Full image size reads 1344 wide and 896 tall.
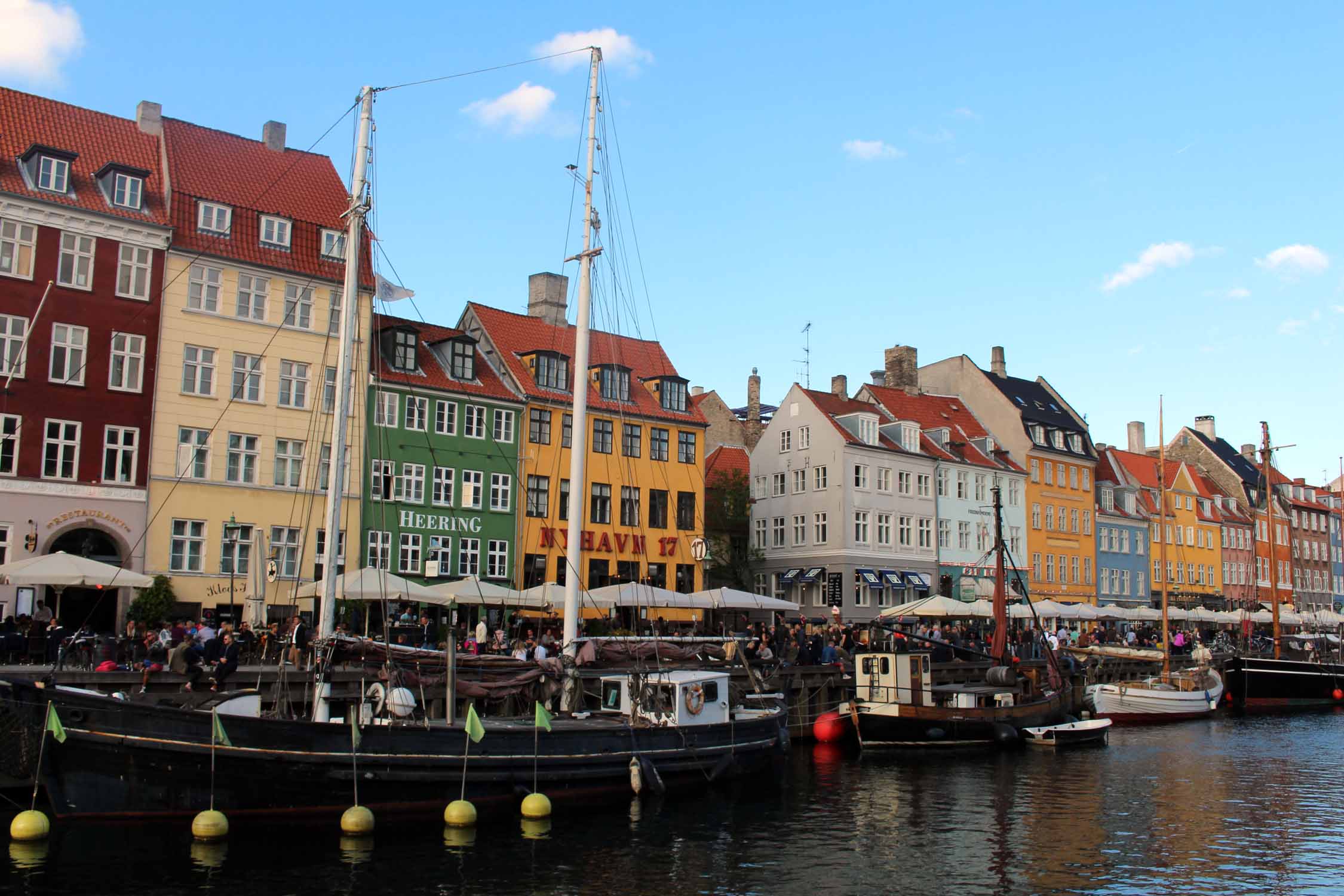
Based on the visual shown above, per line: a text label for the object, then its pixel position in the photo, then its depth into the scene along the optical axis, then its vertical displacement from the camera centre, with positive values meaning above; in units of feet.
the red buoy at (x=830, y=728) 114.01 -11.36
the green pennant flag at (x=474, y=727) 70.03 -7.48
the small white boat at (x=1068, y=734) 117.29 -11.86
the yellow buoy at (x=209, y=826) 62.95 -12.24
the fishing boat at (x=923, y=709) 108.88 -9.25
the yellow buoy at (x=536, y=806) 72.54 -12.41
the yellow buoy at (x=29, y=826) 61.11 -12.16
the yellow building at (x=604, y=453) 164.66 +21.75
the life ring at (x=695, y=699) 85.92 -6.74
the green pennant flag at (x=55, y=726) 61.93 -7.09
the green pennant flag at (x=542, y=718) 74.18 -7.23
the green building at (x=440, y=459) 149.28 +18.17
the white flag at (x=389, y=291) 88.12 +22.58
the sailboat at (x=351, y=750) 63.62 -8.99
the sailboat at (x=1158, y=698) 146.10 -10.12
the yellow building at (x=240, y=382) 131.95 +24.65
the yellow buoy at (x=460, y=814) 68.64 -12.33
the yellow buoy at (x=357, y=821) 66.23 -12.40
